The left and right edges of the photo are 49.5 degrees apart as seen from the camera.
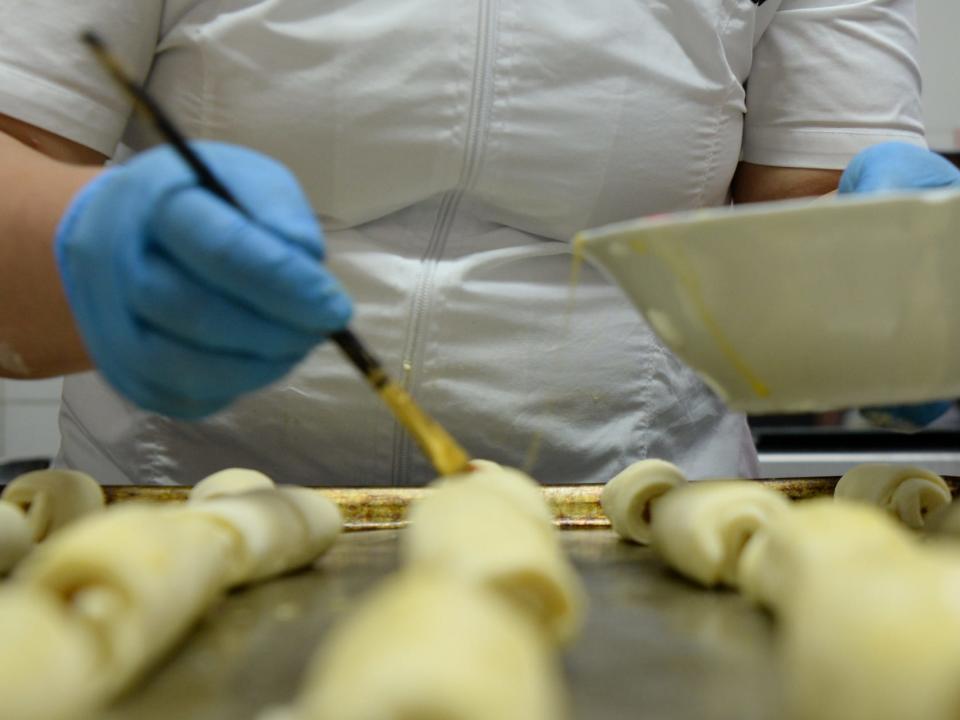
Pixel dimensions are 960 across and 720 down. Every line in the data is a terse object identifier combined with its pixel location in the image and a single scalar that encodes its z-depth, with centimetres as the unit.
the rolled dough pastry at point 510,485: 79
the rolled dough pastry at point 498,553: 59
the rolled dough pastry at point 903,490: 100
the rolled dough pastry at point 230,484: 95
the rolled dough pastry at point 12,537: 89
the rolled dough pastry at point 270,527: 81
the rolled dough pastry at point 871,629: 47
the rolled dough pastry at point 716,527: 82
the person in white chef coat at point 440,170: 112
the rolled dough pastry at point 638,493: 101
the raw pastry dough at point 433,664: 42
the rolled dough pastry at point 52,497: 100
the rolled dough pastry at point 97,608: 51
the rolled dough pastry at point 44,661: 49
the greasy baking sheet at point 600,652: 58
